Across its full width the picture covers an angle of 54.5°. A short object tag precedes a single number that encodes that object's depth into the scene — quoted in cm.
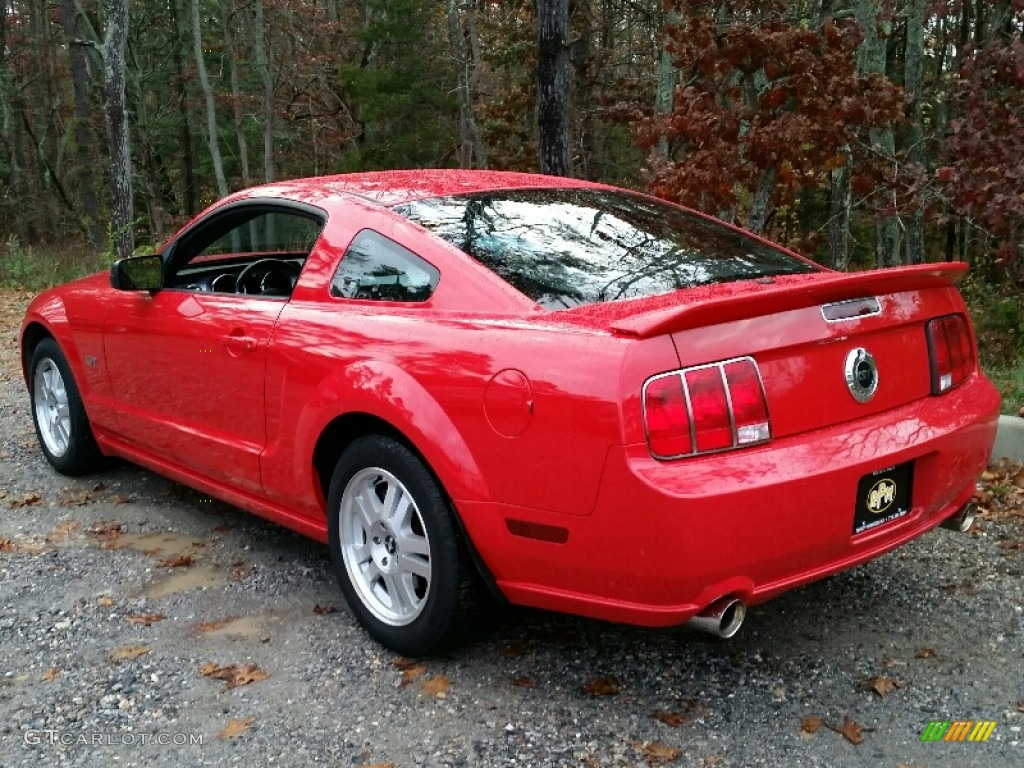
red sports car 254
